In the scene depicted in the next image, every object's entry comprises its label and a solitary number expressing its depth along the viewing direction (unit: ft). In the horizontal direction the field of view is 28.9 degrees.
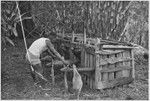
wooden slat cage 22.13
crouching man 23.19
